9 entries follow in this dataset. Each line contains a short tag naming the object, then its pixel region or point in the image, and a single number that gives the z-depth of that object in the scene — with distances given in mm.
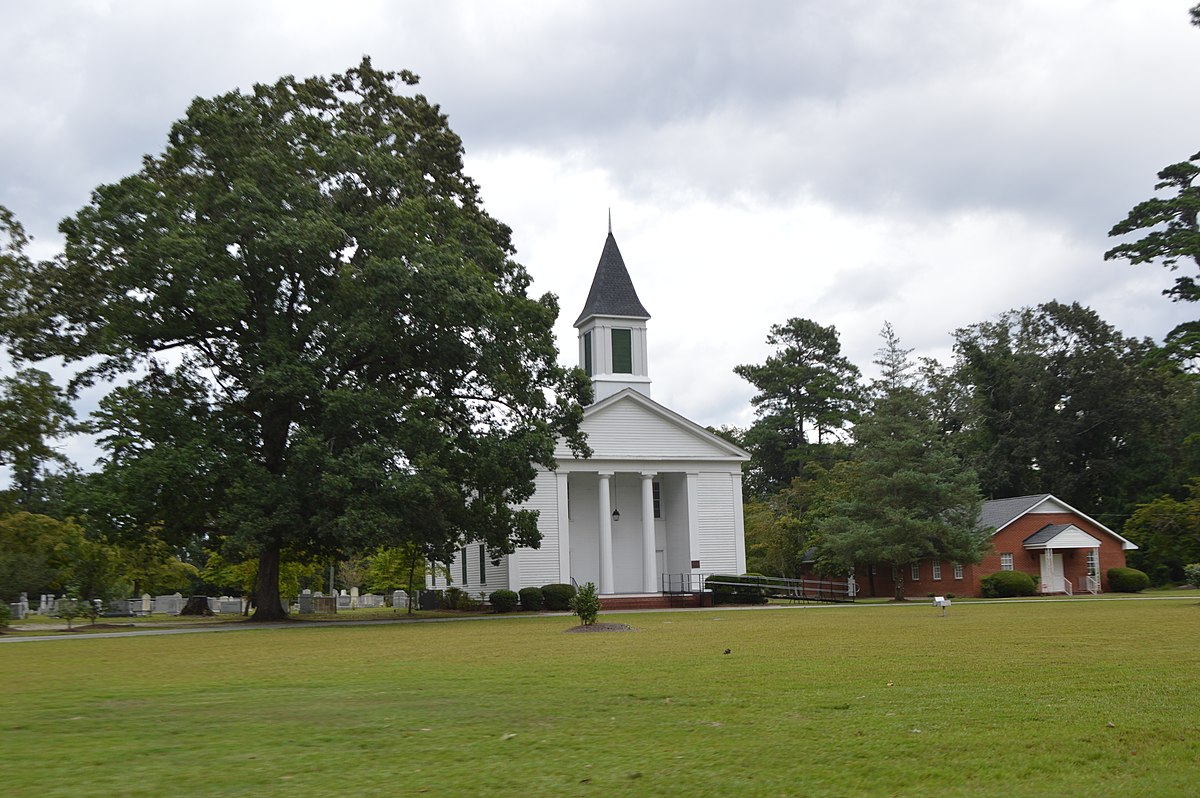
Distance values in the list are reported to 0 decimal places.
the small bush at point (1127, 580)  50500
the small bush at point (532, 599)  43031
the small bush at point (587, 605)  24672
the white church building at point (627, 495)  47062
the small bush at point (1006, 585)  46375
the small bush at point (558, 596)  42931
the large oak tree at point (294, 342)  30578
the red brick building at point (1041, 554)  49750
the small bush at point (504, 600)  42719
